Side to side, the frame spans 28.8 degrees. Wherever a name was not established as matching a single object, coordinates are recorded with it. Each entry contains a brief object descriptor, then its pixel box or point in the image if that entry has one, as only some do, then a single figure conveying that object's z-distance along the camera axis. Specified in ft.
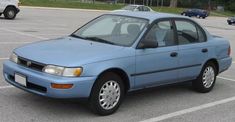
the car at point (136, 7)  135.48
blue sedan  19.13
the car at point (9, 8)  79.87
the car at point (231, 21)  160.50
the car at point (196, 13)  204.95
